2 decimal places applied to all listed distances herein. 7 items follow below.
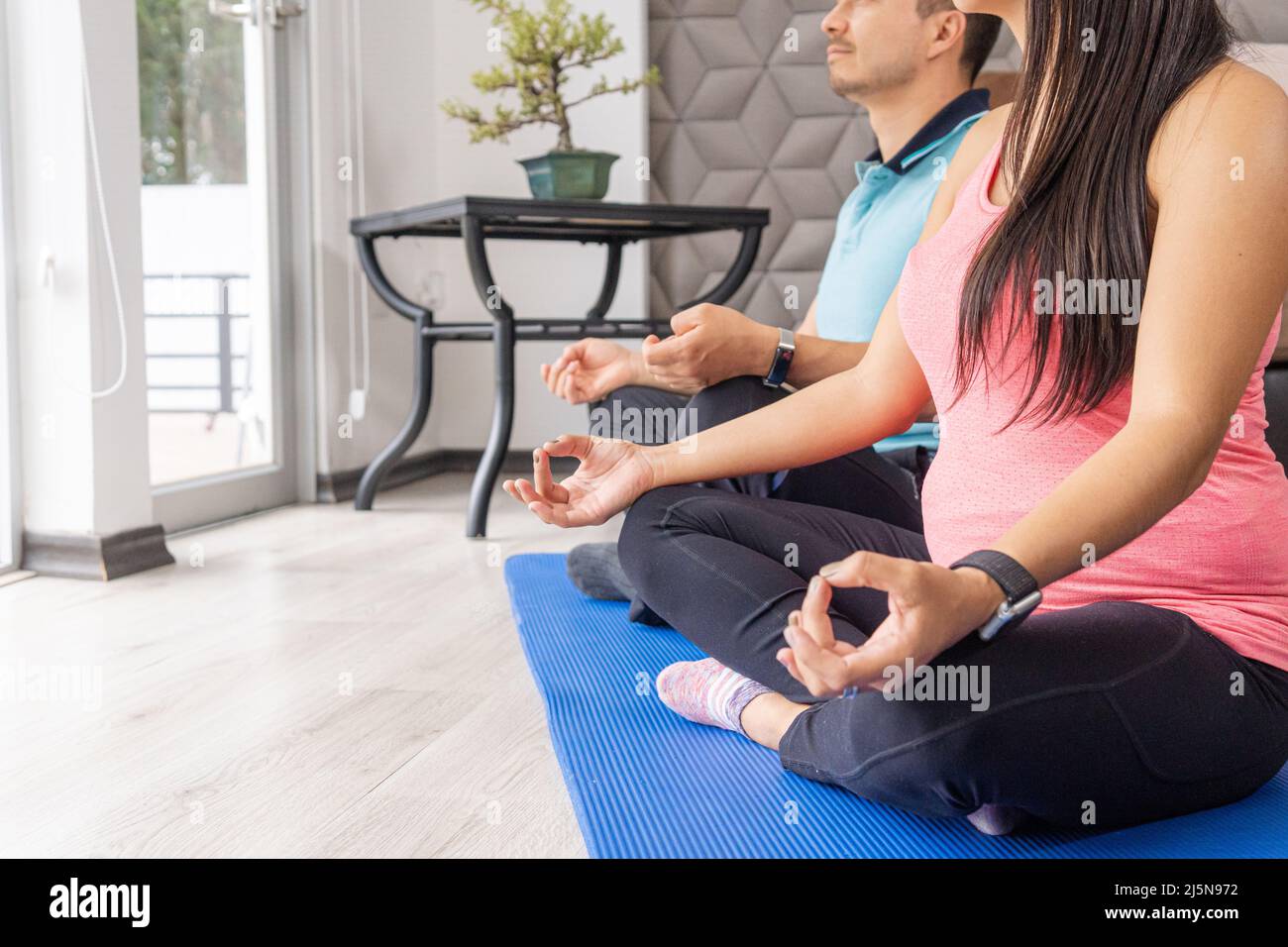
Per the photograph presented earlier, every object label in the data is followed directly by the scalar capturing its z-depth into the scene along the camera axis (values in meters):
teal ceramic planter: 2.99
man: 1.47
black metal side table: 2.76
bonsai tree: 2.96
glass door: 2.69
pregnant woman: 0.81
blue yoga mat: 1.03
